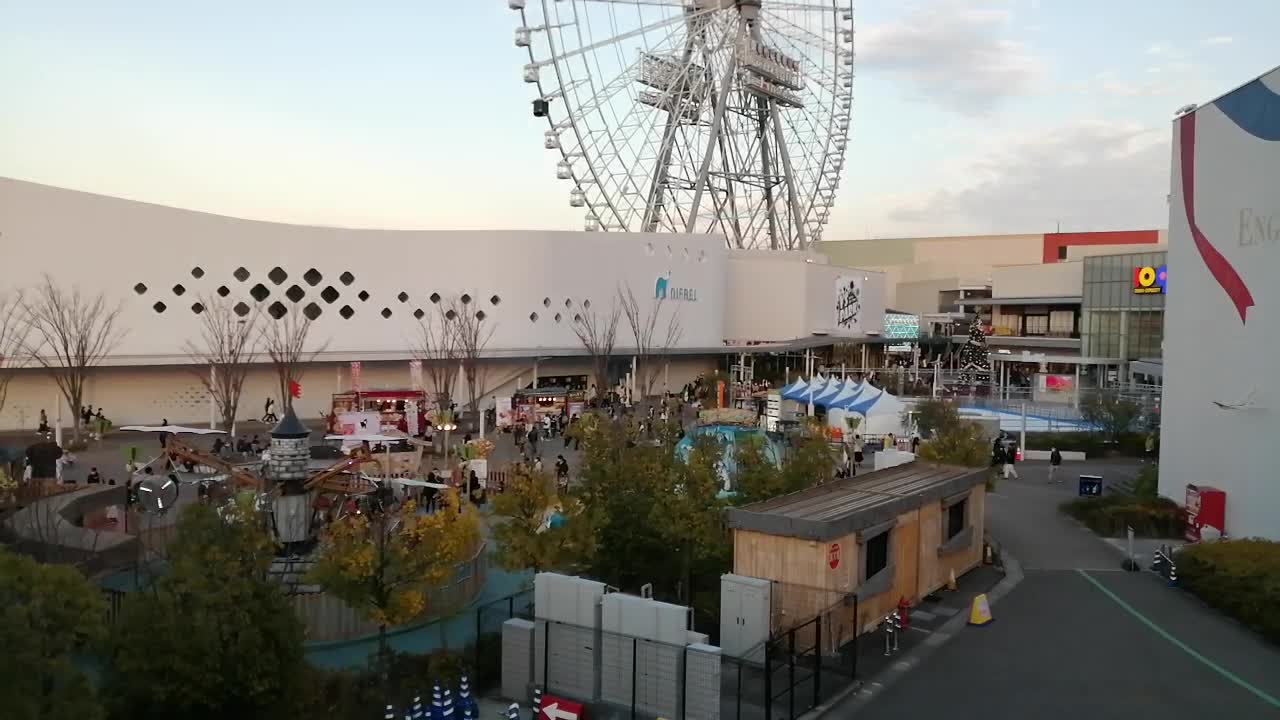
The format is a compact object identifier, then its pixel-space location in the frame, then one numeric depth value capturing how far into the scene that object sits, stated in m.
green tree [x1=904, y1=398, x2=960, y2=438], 25.88
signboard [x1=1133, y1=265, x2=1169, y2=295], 54.94
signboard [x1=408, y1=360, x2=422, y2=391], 34.44
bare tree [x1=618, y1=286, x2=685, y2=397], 45.91
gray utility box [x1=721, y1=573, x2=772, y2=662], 11.73
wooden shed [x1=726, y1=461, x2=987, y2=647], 12.38
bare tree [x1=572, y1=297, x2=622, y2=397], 43.38
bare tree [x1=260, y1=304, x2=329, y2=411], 34.62
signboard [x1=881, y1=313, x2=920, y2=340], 71.88
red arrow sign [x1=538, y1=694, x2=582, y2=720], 9.99
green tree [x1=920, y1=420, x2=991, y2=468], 20.23
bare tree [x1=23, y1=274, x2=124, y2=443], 30.70
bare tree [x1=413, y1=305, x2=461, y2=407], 39.47
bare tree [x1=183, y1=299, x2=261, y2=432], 34.12
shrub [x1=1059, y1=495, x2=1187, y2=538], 20.44
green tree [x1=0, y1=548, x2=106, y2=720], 6.57
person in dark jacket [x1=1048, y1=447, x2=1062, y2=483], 27.82
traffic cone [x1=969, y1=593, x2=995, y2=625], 13.90
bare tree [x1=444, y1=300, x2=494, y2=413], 38.27
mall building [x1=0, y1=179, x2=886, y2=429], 32.88
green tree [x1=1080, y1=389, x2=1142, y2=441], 33.00
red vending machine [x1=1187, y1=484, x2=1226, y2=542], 19.67
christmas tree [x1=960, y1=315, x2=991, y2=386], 58.38
